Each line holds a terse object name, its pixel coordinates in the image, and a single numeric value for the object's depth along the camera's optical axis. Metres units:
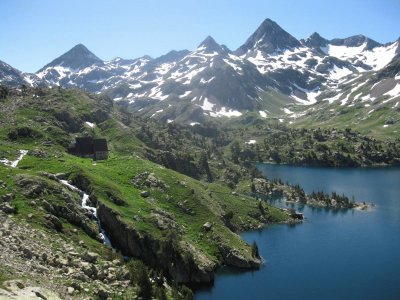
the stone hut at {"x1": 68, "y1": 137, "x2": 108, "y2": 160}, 129.75
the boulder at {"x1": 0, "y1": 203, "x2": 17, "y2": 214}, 65.69
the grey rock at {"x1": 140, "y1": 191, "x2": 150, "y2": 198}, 98.81
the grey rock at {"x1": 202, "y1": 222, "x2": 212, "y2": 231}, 94.19
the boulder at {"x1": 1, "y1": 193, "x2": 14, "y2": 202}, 69.81
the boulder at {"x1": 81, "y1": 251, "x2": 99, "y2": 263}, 63.20
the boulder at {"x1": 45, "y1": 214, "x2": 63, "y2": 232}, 68.81
